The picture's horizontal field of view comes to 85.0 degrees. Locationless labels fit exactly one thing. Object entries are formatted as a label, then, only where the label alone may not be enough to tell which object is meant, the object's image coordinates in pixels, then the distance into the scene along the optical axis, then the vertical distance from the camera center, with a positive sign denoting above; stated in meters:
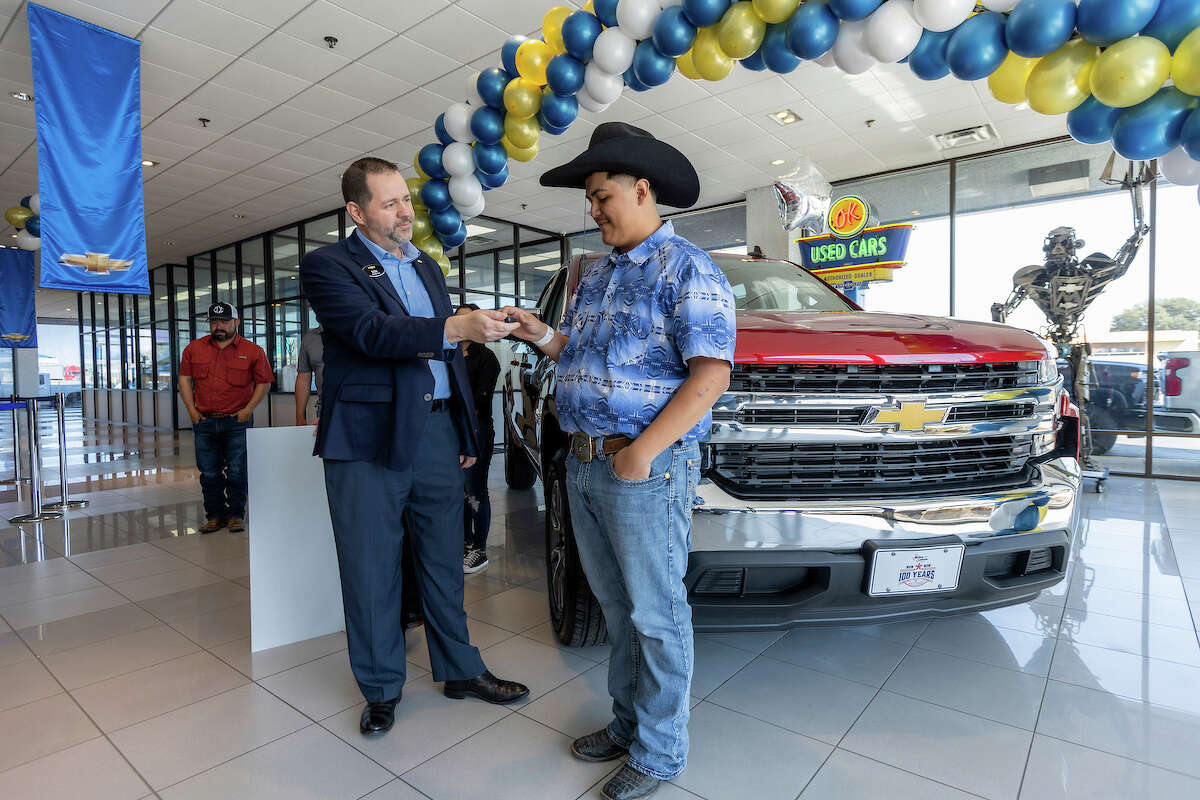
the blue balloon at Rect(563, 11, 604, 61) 3.34 +1.80
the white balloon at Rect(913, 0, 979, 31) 2.53 +1.44
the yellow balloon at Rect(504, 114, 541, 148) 3.77 +1.48
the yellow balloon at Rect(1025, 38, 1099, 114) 2.36 +1.10
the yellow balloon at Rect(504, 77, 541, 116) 3.63 +1.60
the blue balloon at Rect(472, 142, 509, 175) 3.95 +1.38
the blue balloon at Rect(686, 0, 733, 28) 2.96 +1.69
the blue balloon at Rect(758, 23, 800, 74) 2.98 +1.53
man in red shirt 4.52 -0.10
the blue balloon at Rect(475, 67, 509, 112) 3.80 +1.74
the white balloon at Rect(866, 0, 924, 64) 2.66 +1.44
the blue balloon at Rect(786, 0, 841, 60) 2.79 +1.52
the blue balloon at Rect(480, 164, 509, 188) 4.11 +1.29
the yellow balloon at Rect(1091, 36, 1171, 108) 2.14 +1.02
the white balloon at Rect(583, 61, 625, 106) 3.44 +1.60
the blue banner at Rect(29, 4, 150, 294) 4.08 +1.51
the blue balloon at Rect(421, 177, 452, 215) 4.14 +1.21
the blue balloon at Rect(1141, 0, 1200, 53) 2.11 +1.16
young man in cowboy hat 1.44 -0.05
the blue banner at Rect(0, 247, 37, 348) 8.02 +1.15
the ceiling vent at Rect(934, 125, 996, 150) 6.71 +2.55
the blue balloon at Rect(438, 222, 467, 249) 4.29 +0.96
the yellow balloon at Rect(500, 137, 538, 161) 3.93 +1.40
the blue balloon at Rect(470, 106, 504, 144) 3.85 +1.54
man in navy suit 1.86 -0.14
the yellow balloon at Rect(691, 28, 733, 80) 3.12 +1.57
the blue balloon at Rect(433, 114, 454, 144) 4.07 +1.59
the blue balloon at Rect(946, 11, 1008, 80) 2.52 +1.30
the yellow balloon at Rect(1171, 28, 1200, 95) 2.06 +1.00
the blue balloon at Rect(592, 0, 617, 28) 3.25 +1.86
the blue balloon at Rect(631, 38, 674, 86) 3.28 +1.62
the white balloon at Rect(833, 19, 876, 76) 2.84 +1.47
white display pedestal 2.51 -0.62
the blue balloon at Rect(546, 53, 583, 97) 3.44 +1.64
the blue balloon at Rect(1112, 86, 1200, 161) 2.25 +0.89
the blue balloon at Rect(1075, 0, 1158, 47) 2.13 +1.19
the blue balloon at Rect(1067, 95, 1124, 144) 2.46 +0.98
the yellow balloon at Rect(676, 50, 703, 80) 3.32 +1.61
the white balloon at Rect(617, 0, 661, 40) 3.12 +1.77
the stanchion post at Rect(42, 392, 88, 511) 5.29 -0.70
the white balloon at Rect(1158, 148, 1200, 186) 2.51 +0.82
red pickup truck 1.76 -0.29
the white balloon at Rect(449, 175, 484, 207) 4.06 +1.21
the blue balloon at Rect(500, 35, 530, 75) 3.71 +1.89
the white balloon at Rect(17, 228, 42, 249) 5.81 +1.33
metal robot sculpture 5.68 +0.79
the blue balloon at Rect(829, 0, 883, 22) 2.69 +1.54
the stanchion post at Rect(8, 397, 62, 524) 4.96 -0.70
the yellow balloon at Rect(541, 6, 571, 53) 3.54 +1.95
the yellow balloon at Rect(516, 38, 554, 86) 3.58 +1.78
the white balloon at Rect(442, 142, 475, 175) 3.99 +1.38
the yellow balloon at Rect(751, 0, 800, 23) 2.83 +1.62
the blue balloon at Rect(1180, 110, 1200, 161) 2.20 +0.82
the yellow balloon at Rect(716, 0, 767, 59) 2.97 +1.61
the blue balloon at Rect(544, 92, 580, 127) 3.59 +1.52
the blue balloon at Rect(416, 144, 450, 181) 4.09 +1.41
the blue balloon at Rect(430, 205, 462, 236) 4.21 +1.06
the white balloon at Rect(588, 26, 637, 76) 3.27 +1.67
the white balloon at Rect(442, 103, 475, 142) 3.96 +1.59
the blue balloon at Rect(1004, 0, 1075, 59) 2.27 +1.24
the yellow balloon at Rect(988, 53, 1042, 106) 2.61 +1.21
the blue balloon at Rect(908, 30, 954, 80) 2.74 +1.38
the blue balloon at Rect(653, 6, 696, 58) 3.10 +1.68
